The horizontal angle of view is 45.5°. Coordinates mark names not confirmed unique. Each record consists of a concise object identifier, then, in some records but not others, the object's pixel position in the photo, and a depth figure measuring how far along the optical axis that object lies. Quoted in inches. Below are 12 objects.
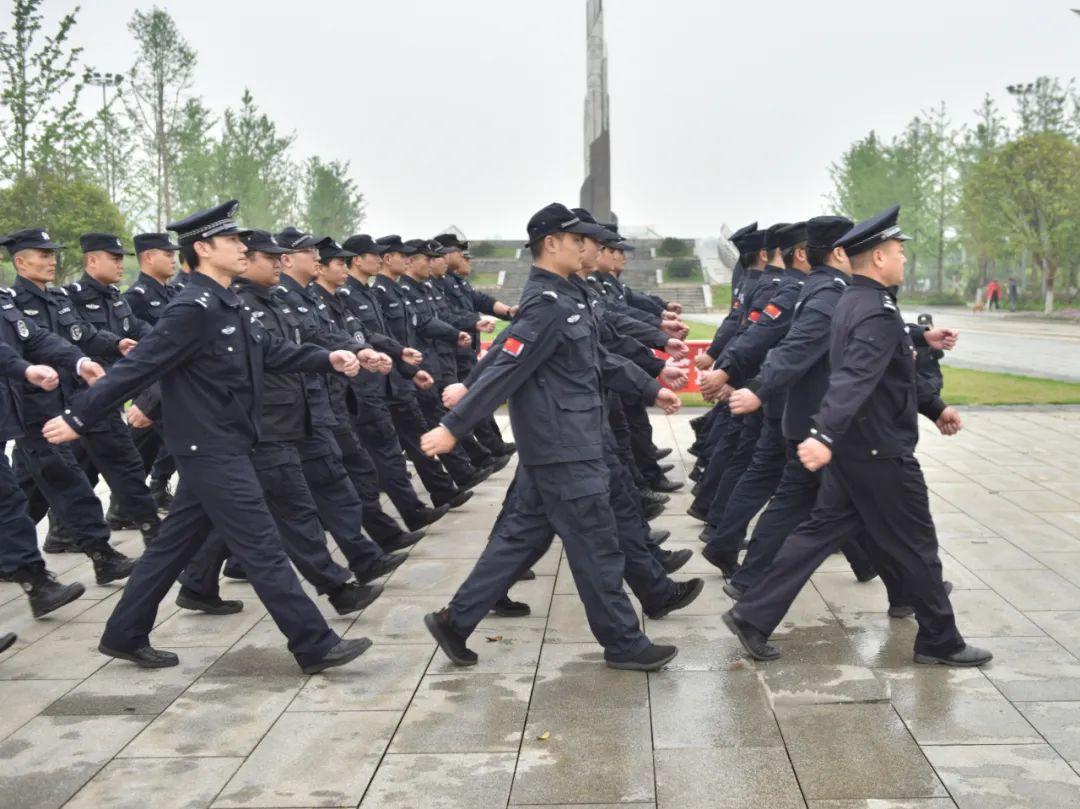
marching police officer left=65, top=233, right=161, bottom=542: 330.3
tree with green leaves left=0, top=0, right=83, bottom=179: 1061.8
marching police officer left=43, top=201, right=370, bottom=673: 220.5
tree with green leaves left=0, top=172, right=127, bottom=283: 1118.4
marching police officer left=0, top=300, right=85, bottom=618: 269.6
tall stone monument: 1015.6
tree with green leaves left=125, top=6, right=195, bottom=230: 1828.2
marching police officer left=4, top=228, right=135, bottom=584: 300.8
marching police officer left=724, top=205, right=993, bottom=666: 216.4
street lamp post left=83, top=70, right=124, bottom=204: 1144.8
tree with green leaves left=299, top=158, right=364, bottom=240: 2501.2
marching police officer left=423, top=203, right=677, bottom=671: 219.1
